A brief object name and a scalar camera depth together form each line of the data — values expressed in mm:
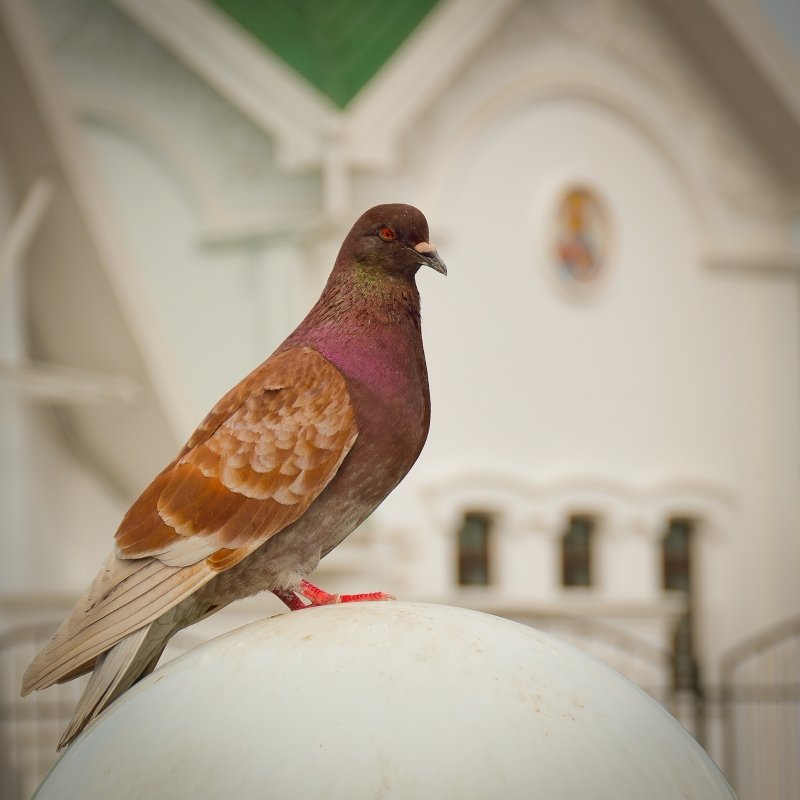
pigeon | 5977
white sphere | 4605
